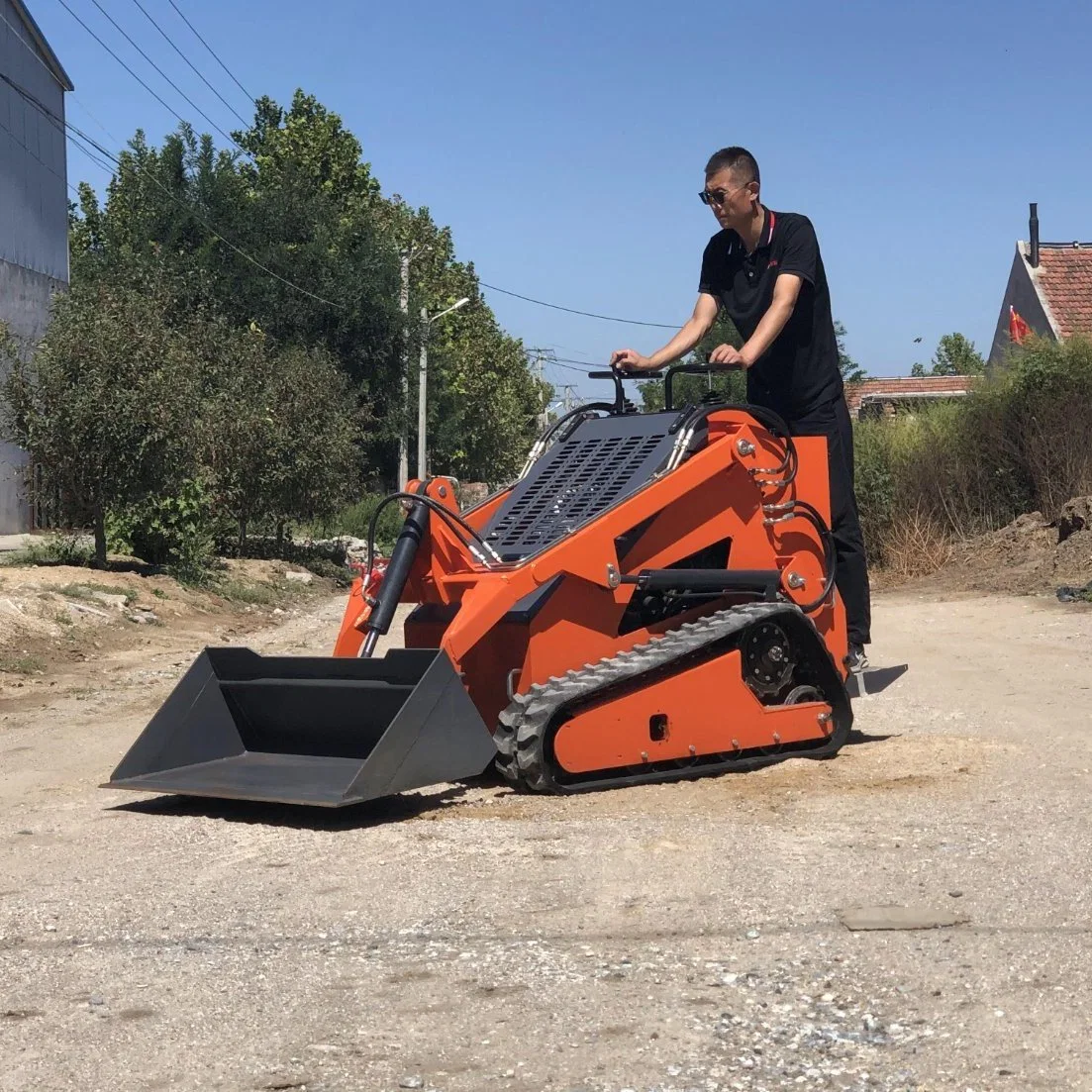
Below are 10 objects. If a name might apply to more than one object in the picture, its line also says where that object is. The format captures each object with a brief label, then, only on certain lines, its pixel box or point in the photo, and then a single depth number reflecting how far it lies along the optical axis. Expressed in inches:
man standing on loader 290.8
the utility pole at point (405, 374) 1711.4
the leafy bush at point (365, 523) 1237.7
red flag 1166.1
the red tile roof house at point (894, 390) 1036.5
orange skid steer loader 235.5
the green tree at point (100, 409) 740.0
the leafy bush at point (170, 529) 823.7
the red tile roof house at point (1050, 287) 1401.3
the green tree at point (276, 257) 1608.0
